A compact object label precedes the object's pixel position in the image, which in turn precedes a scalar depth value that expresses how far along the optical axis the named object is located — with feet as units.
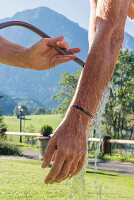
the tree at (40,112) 570.87
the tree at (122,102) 173.58
